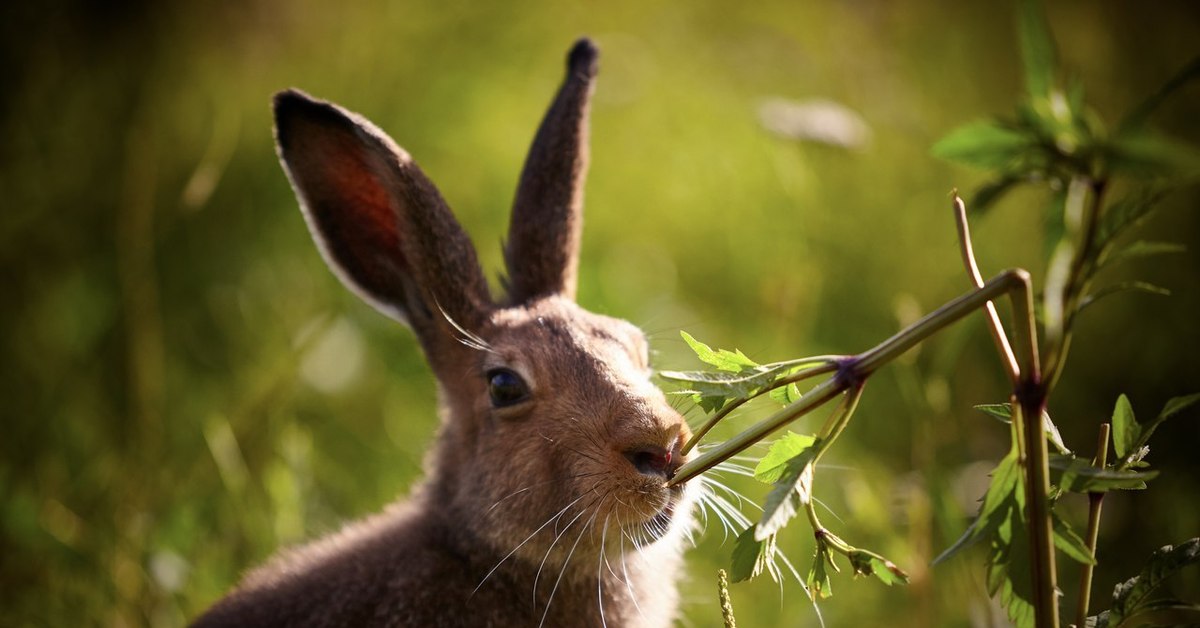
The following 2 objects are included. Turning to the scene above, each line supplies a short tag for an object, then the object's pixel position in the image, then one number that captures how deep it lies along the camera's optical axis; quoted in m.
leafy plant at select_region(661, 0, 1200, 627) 3.62
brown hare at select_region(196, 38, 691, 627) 3.80
